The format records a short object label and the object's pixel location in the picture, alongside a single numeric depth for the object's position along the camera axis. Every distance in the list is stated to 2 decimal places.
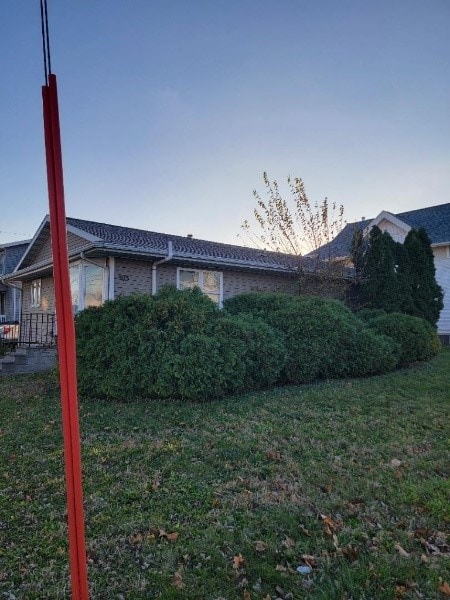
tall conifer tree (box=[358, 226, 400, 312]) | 13.01
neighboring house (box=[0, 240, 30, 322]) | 21.44
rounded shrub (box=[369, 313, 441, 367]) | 10.24
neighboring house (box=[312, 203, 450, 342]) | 17.06
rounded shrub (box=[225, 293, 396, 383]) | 8.38
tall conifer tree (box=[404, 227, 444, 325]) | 13.60
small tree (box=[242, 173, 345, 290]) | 13.48
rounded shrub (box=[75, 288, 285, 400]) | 6.84
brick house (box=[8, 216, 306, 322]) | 10.55
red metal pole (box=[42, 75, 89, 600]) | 1.52
